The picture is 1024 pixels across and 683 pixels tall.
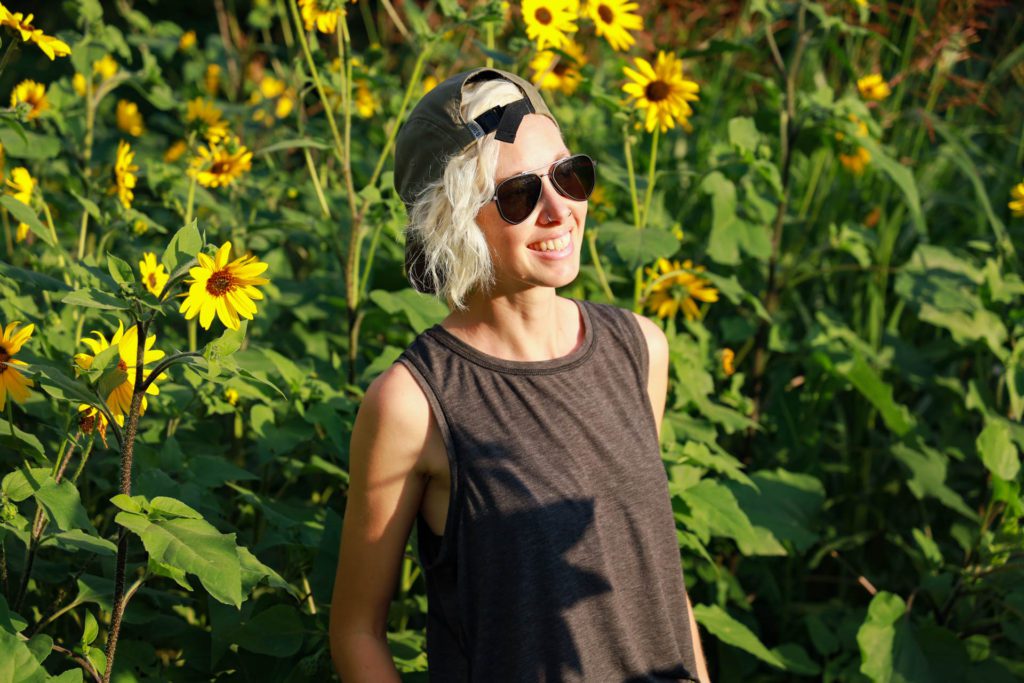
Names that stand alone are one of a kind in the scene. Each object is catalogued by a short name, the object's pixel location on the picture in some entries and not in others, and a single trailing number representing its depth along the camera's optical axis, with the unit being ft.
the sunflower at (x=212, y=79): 13.65
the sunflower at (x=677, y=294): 9.25
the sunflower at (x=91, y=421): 5.25
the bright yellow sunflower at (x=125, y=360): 5.02
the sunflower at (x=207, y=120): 8.47
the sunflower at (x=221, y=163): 8.18
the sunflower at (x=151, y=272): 5.84
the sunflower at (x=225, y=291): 4.78
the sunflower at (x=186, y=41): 12.72
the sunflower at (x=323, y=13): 7.40
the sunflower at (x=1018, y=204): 8.86
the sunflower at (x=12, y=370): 5.10
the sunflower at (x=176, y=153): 11.73
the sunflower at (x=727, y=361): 9.34
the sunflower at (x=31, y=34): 5.51
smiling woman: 5.31
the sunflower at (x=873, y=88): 11.37
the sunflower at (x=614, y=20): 8.29
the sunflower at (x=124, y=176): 7.55
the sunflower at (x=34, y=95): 8.35
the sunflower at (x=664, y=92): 8.28
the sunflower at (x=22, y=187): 6.97
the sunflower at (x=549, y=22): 7.80
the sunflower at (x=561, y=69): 8.68
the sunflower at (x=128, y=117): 11.92
